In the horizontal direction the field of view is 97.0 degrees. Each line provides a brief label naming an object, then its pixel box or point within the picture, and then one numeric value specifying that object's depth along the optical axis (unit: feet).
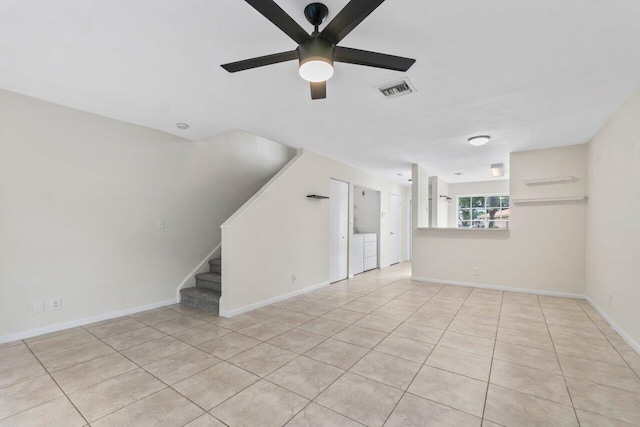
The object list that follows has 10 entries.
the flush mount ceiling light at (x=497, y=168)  18.74
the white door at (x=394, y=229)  25.73
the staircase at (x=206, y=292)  12.57
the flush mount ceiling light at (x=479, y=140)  13.24
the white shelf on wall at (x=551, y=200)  14.47
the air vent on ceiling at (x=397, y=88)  8.41
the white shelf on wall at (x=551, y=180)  14.66
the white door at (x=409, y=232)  29.48
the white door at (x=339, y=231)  18.22
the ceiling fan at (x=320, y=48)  4.56
